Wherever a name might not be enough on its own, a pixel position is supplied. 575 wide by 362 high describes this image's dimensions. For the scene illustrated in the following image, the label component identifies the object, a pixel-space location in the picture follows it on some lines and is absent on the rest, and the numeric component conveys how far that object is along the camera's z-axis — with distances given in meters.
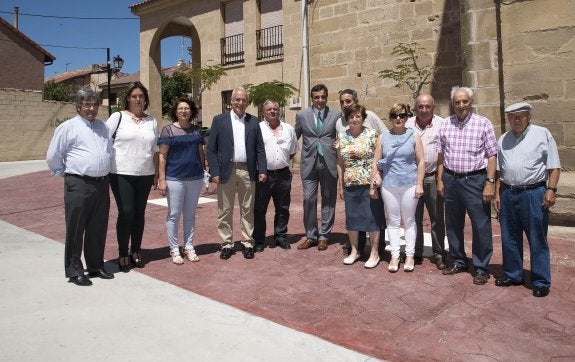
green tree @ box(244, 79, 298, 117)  13.54
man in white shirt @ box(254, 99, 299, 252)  5.38
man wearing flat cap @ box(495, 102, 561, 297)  3.84
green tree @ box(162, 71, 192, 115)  38.34
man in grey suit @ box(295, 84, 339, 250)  5.32
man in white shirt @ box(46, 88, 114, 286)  4.20
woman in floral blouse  4.74
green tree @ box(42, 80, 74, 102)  40.88
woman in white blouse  4.55
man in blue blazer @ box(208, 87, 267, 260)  5.05
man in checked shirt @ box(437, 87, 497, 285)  4.14
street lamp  21.16
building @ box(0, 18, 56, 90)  28.50
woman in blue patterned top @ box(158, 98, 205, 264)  4.83
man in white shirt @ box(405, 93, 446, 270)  4.60
